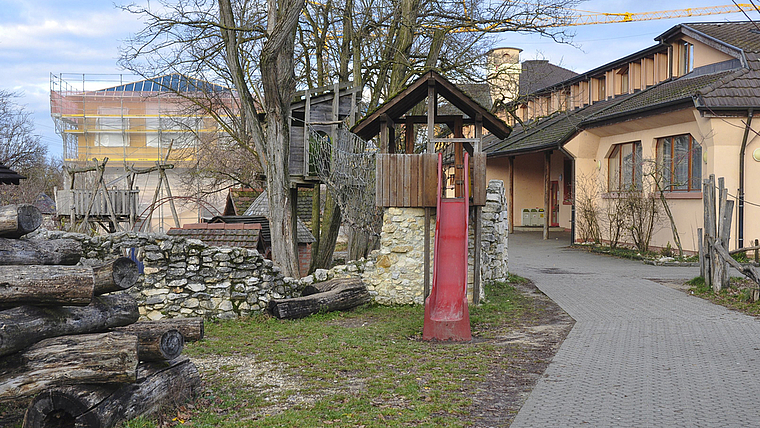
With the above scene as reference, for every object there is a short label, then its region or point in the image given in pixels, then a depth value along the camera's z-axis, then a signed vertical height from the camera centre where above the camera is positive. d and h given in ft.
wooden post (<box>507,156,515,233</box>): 105.40 +2.05
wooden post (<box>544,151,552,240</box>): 90.38 +2.54
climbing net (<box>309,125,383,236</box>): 46.96 +2.56
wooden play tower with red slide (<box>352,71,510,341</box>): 33.55 +1.90
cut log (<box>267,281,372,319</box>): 36.52 -5.29
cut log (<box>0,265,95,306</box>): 16.98 -1.98
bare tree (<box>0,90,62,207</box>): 105.09 +8.01
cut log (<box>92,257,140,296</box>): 18.51 -1.88
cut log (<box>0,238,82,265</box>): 18.28 -1.24
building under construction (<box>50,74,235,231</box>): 148.15 +17.26
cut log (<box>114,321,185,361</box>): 18.78 -3.79
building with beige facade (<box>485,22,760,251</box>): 55.88 +7.74
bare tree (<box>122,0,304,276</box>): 43.21 +6.87
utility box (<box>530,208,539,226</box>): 109.60 -1.24
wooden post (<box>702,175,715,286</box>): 40.93 -0.97
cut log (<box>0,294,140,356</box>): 16.72 -3.01
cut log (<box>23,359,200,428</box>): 16.17 -4.93
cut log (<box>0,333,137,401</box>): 16.85 -3.98
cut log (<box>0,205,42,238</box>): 18.33 -0.34
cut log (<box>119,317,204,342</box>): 22.59 -4.01
